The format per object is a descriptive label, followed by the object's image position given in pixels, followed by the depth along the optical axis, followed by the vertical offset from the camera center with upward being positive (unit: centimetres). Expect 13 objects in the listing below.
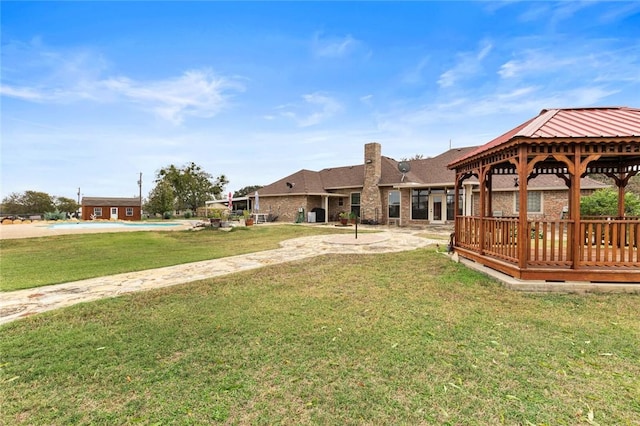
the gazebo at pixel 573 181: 505 +46
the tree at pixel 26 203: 3916 +98
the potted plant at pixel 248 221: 2134 -88
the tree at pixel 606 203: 1255 +17
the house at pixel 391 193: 1703 +104
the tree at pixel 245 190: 5562 +356
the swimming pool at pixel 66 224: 2280 -109
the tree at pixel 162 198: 3681 +141
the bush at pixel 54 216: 2833 -55
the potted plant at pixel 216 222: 1853 -78
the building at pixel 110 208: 3478 +22
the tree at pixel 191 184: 4172 +378
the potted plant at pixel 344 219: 2059 -70
